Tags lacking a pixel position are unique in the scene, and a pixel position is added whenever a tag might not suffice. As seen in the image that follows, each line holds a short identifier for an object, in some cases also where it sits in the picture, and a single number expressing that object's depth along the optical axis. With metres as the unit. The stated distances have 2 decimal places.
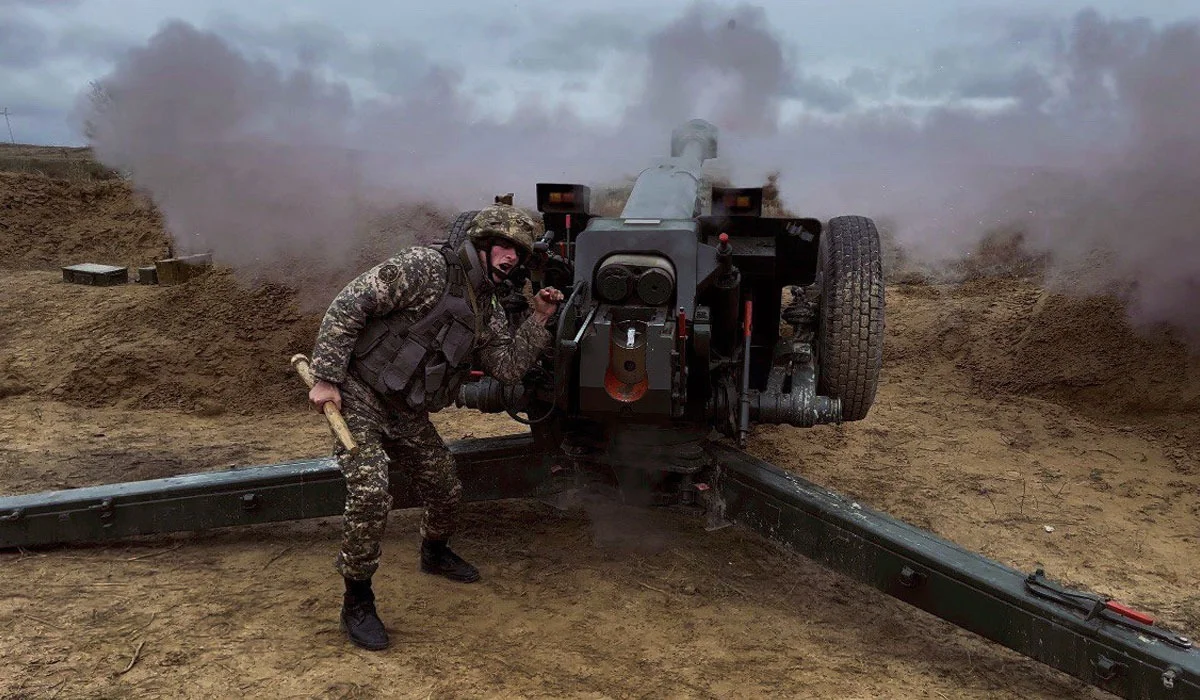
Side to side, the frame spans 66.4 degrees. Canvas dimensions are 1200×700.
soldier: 3.38
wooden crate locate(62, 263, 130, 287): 9.45
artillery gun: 3.50
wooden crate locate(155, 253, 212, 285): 9.20
